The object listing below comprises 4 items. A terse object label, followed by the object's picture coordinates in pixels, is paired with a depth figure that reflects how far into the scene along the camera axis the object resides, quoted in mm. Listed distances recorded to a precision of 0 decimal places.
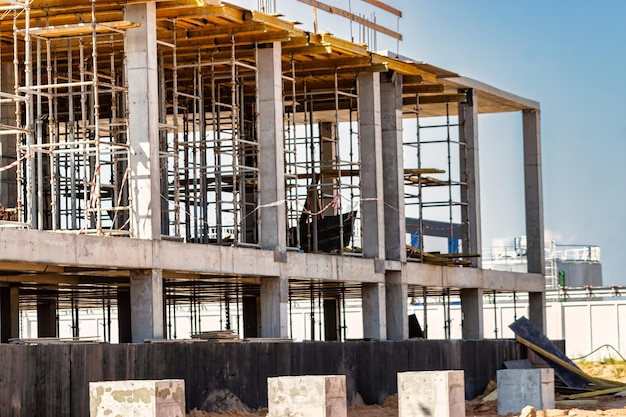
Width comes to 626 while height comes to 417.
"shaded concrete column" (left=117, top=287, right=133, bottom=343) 35719
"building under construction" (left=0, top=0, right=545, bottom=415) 24938
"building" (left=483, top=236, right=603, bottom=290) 69000
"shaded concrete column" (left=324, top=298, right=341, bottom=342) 43031
